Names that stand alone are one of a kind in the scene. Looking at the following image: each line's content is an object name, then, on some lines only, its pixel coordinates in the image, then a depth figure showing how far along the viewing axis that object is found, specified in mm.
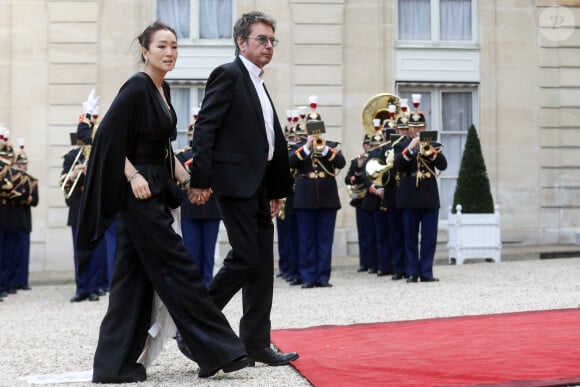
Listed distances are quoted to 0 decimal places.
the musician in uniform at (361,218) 16438
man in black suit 6836
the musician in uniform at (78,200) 13516
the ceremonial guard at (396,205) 13922
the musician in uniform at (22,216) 15445
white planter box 17281
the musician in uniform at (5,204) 15133
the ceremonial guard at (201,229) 13180
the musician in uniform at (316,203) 13898
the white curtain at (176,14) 20062
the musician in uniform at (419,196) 13625
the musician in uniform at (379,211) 15224
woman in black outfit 6523
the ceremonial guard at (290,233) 14711
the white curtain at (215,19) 20031
